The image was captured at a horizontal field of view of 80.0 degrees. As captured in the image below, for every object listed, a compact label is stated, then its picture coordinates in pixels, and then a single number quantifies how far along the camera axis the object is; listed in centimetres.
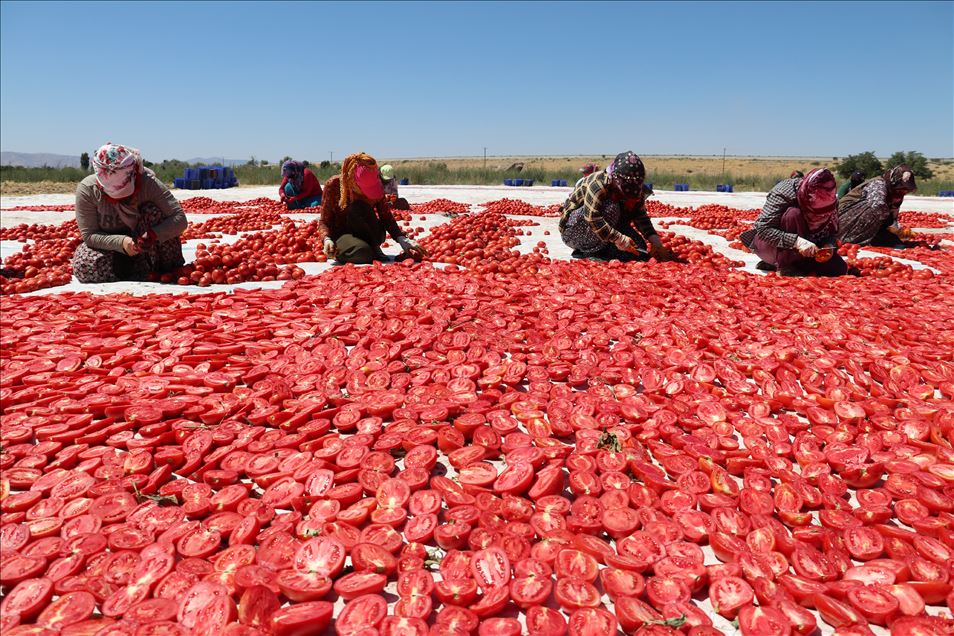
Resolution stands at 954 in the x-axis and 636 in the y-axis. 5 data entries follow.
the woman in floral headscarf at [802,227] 664
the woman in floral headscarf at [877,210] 899
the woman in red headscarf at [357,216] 714
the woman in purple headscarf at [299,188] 1425
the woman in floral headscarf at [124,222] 569
